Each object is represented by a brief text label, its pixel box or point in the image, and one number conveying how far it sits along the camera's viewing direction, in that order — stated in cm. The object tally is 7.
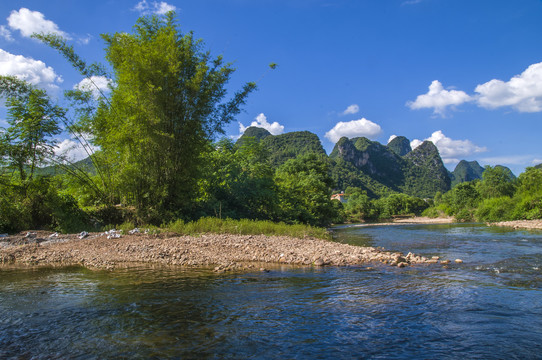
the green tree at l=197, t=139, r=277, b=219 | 2005
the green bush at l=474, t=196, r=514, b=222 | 4400
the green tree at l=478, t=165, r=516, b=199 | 6025
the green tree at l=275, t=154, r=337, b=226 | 2718
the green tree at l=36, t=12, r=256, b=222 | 1565
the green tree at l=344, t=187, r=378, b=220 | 7769
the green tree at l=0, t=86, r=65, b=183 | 1562
